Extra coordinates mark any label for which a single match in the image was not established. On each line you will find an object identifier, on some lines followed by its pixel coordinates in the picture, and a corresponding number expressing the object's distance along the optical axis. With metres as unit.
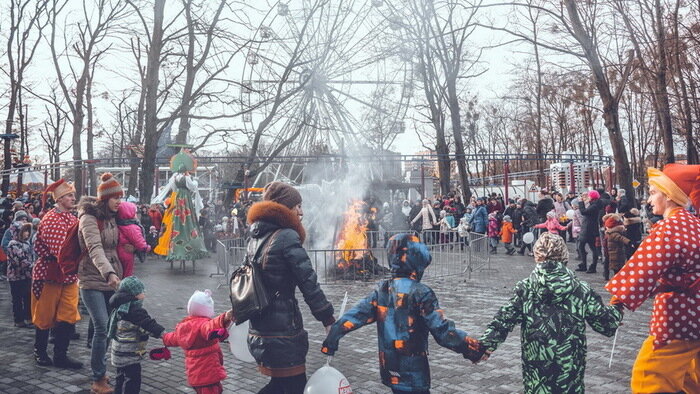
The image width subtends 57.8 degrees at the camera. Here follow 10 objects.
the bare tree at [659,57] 18.67
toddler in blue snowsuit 4.01
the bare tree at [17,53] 25.75
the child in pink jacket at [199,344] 4.69
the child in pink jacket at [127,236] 6.19
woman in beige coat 5.64
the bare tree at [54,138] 44.03
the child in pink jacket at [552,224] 15.73
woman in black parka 4.17
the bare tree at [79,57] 25.92
